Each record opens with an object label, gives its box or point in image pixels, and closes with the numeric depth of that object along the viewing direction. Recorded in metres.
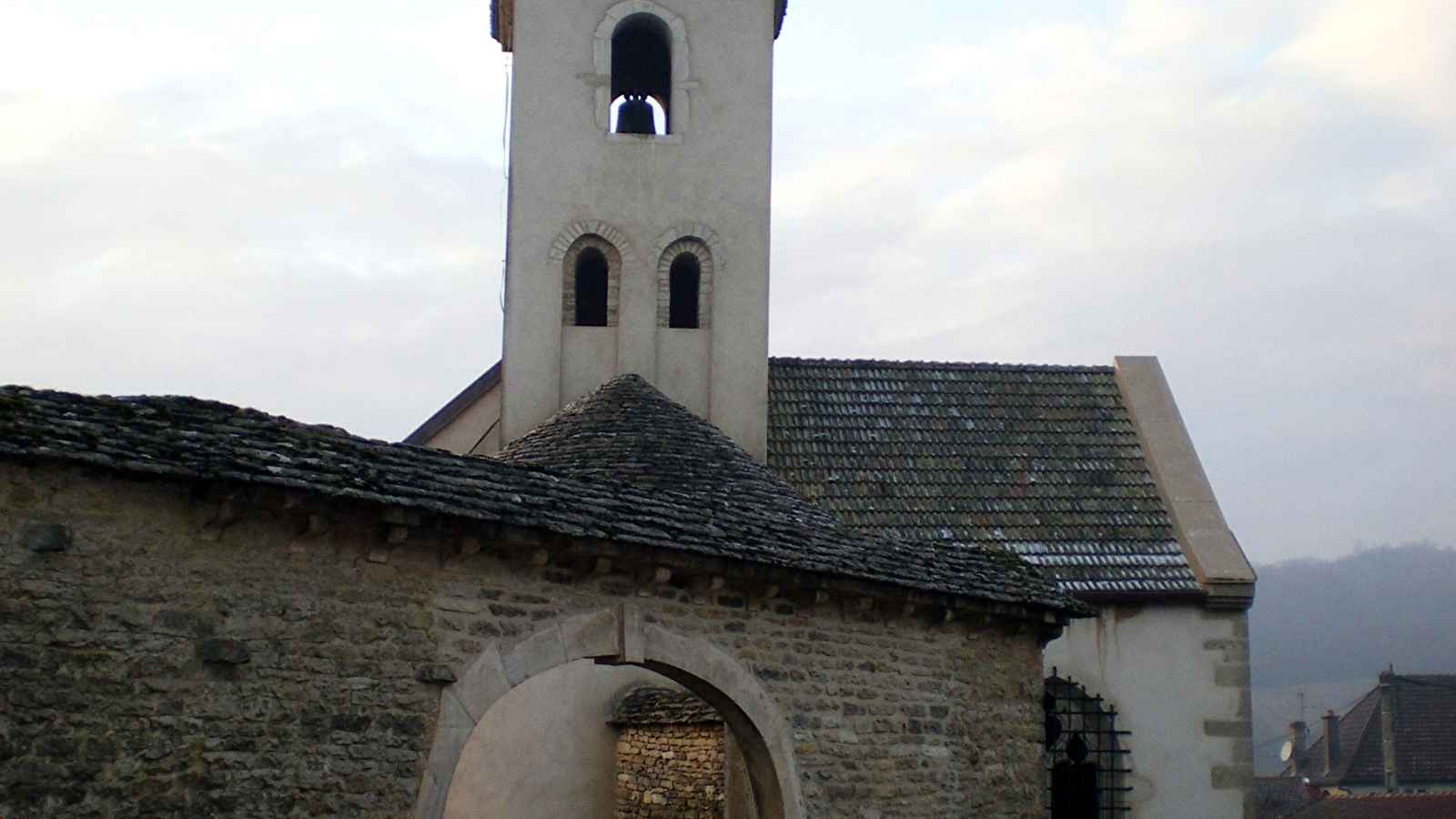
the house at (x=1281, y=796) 42.38
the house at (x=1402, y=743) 41.59
